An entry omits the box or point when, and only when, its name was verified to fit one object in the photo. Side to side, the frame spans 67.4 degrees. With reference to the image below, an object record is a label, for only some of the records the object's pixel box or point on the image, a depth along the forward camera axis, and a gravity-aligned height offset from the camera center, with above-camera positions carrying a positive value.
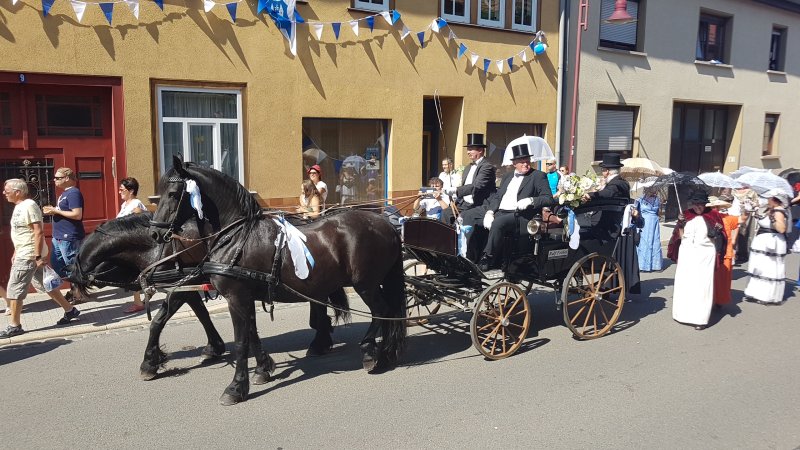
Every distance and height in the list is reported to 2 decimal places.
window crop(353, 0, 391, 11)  11.30 +2.77
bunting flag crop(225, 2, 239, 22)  9.71 +2.27
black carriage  6.07 -1.31
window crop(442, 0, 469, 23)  12.50 +2.96
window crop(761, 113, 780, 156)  20.48 +0.73
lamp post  12.12 +2.75
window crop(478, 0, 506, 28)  13.07 +3.05
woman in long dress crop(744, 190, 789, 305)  8.53 -1.43
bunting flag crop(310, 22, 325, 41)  10.73 +2.17
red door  8.51 +0.08
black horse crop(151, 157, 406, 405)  5.04 -0.92
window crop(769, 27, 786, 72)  20.02 +3.61
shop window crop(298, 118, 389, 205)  11.33 -0.08
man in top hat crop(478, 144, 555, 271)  6.25 -0.53
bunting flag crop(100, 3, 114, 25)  8.72 +2.01
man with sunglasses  7.62 -0.94
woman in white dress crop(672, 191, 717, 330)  7.26 -1.42
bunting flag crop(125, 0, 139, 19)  8.91 +2.09
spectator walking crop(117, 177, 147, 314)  7.77 -0.71
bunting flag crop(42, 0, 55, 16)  8.30 +1.94
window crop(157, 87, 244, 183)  9.72 +0.36
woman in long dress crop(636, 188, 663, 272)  10.77 -1.59
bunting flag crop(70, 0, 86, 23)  8.52 +1.96
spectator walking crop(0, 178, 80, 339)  6.81 -1.18
